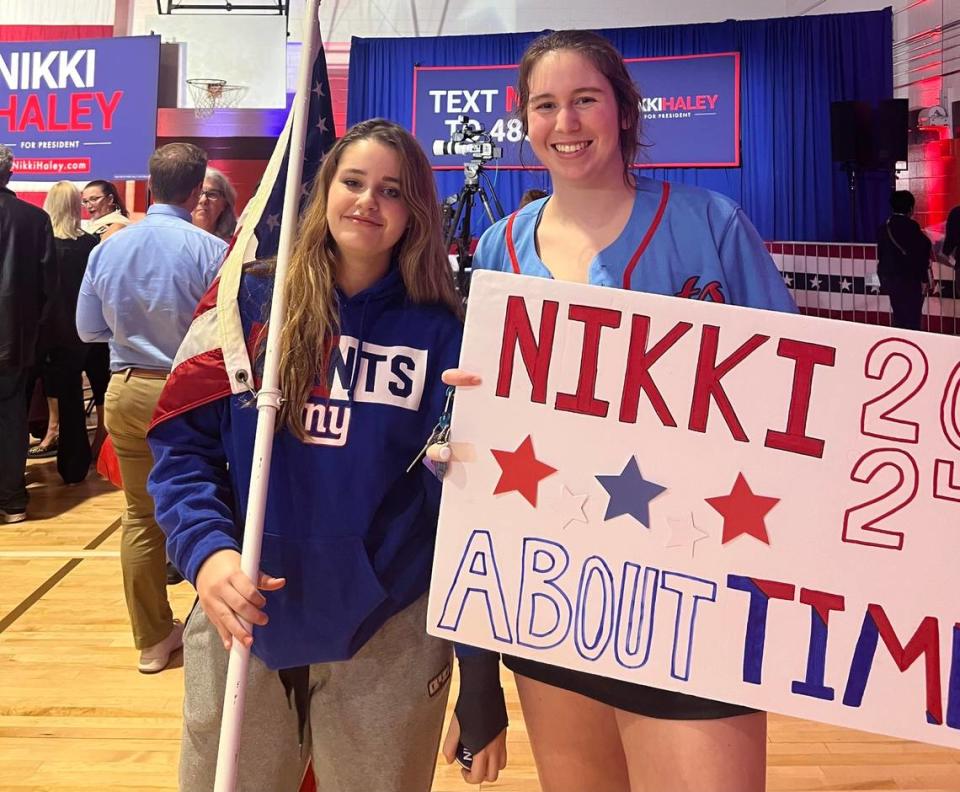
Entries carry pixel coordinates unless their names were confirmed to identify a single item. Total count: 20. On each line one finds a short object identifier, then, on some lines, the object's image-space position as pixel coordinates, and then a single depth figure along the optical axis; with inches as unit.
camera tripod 248.5
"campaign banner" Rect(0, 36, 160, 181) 314.3
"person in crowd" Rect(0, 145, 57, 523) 164.6
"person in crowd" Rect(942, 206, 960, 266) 284.5
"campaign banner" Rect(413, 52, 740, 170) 378.9
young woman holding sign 46.1
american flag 49.6
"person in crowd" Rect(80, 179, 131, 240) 181.1
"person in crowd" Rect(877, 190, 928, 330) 286.8
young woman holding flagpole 48.1
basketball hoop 362.6
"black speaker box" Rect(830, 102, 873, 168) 343.9
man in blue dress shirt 111.0
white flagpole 45.3
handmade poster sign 42.8
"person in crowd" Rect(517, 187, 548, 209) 176.2
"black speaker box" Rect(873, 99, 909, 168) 324.9
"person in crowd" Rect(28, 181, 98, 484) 188.1
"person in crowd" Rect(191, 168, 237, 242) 125.9
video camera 265.0
